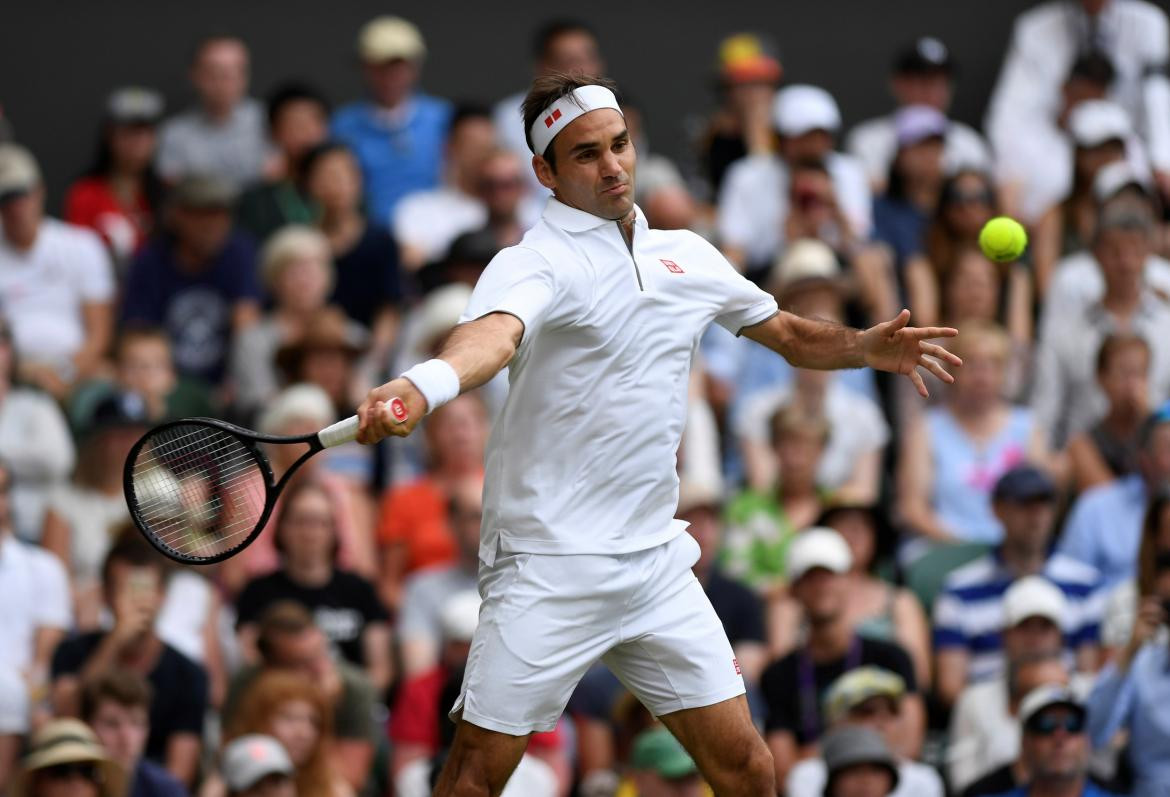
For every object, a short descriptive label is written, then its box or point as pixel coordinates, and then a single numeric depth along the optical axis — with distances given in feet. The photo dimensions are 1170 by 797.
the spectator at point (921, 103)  82.64
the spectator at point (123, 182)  78.33
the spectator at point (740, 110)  80.84
